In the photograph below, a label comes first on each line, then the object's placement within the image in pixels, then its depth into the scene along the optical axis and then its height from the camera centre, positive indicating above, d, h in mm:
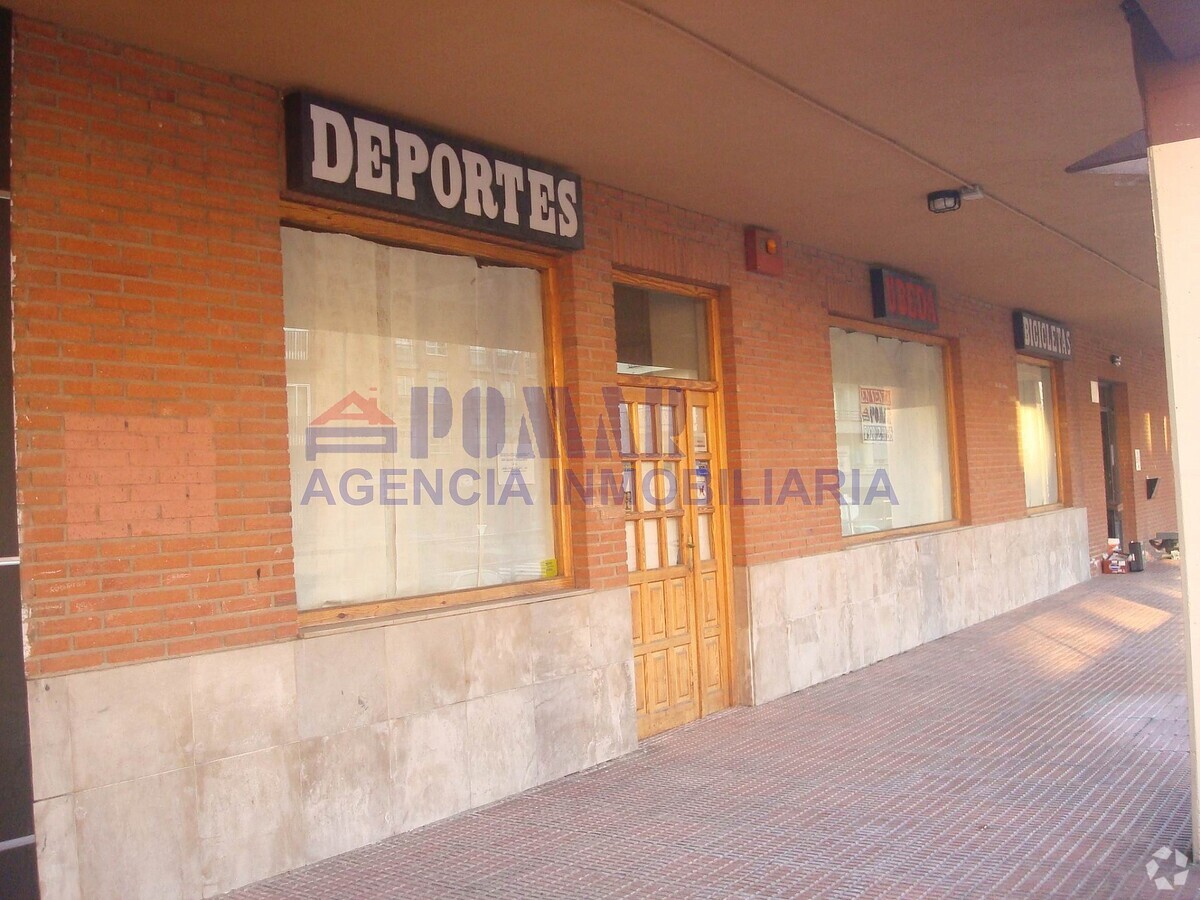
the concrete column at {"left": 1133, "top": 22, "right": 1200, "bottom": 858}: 4098 +707
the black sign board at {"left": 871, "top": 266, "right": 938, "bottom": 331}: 9586 +1679
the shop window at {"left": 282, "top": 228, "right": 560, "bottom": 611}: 5141 +366
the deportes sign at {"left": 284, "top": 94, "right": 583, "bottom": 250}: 4844 +1697
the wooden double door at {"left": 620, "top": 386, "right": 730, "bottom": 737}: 6895 -499
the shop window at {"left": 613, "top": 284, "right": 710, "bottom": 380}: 7012 +1082
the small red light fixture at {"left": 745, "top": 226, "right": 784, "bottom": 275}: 7879 +1776
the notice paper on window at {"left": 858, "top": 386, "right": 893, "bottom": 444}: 9875 +591
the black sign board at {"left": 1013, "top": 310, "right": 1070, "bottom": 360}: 12648 +1677
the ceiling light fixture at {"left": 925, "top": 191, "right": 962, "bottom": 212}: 7336 +1941
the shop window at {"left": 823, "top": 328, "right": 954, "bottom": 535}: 9539 +405
